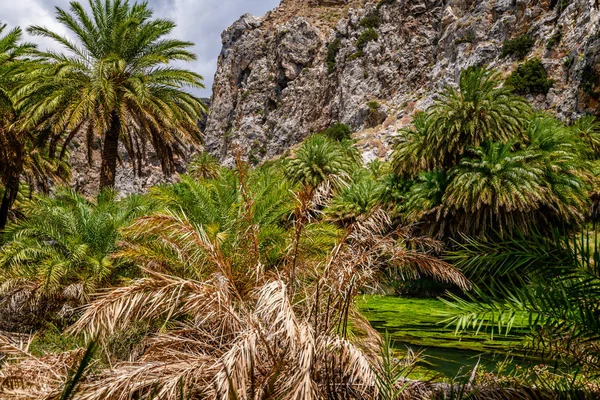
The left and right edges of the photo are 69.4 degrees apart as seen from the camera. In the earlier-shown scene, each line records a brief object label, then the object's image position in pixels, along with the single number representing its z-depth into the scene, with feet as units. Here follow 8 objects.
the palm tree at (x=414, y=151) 81.97
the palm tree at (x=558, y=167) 70.44
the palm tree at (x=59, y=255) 33.88
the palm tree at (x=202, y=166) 146.10
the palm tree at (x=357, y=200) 95.40
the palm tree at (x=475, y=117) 73.72
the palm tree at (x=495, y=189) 67.77
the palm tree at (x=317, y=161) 103.60
